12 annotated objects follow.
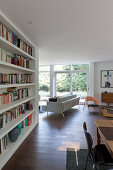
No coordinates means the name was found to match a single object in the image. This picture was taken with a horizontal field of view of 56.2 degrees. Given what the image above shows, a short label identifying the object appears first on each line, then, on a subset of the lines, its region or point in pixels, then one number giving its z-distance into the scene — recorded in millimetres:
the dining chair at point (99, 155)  1379
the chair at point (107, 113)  2364
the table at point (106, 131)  1284
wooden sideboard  6206
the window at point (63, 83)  7420
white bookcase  1946
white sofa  4266
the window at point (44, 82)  8055
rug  1801
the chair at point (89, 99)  5693
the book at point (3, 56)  2052
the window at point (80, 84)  7098
